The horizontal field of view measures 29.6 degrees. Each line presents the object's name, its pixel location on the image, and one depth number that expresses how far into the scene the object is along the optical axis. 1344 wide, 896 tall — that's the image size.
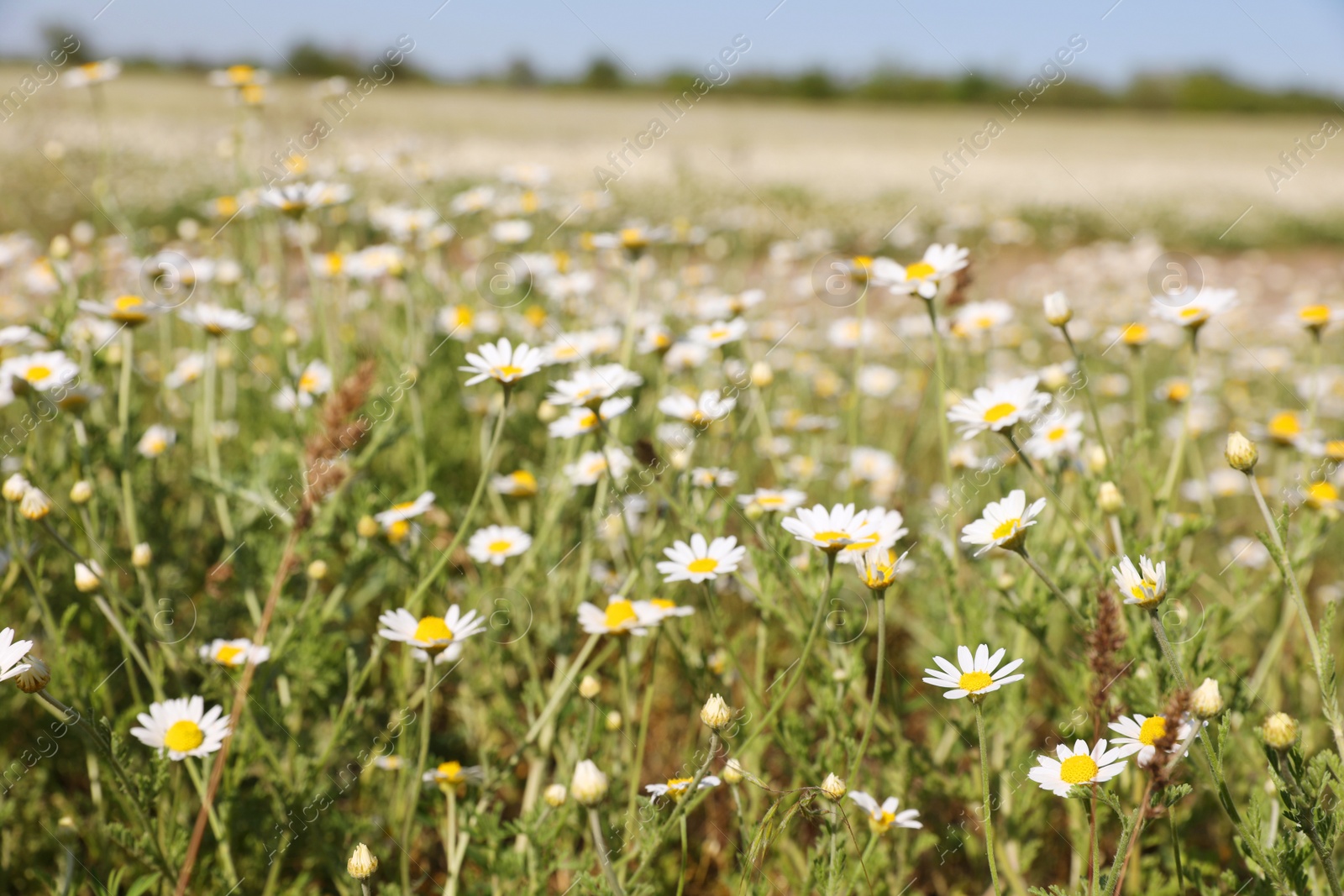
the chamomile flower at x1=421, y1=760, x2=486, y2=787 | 0.88
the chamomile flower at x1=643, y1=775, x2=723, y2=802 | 0.83
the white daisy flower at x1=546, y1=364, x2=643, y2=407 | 0.92
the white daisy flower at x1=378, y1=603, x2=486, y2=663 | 0.85
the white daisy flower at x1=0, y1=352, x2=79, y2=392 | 0.94
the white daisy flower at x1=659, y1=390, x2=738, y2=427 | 0.94
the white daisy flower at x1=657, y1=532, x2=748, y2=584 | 0.88
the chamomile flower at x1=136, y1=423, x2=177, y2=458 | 1.04
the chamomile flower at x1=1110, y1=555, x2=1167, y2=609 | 0.80
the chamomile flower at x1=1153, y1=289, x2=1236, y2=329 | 0.94
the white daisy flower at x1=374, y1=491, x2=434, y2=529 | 0.93
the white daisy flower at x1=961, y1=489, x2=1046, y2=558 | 0.84
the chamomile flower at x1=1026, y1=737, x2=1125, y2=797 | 0.80
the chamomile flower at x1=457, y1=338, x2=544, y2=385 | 0.90
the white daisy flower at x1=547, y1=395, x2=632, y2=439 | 0.93
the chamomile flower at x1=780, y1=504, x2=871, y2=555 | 0.85
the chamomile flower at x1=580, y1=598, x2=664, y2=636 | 0.87
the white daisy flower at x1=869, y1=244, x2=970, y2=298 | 0.95
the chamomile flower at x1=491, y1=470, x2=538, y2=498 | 1.02
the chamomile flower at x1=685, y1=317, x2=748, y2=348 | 0.99
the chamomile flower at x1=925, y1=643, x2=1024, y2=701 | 0.81
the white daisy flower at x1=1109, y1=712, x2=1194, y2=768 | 0.80
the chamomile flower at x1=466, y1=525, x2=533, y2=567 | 0.96
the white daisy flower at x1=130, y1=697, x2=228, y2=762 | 0.86
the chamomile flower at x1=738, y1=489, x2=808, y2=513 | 0.92
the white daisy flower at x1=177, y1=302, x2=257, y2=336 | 1.03
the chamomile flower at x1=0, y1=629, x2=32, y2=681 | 0.80
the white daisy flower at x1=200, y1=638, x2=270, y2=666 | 0.91
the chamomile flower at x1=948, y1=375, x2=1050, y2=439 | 0.88
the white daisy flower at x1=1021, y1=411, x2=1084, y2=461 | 0.96
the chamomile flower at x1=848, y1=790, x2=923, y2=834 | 0.85
